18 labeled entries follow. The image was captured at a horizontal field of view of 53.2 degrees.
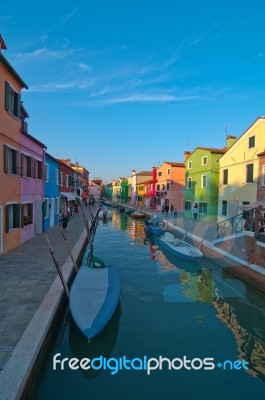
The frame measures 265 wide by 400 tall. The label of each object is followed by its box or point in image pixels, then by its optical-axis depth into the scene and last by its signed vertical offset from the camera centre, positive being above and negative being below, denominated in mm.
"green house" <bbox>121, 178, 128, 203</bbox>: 82438 +2031
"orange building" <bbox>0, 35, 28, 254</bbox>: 13000 +2227
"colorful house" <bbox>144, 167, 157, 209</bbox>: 50312 +1003
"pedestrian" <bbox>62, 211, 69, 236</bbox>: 20956 -2036
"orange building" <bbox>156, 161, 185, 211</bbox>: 41000 +2076
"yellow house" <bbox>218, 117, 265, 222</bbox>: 20547 +2344
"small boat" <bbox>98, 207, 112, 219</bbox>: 42406 -2907
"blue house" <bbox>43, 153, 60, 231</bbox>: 22631 +195
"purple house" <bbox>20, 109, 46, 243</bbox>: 16302 +739
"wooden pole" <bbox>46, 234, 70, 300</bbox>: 8733 -3136
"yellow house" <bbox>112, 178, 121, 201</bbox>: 96781 +2260
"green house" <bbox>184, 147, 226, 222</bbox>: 28391 +1693
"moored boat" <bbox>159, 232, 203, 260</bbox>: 16812 -3496
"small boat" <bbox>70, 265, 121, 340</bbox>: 7338 -3384
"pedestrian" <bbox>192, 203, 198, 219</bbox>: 31133 -1570
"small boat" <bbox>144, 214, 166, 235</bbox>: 26312 -3138
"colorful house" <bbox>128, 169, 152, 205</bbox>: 65275 +3695
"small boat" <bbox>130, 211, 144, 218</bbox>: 42844 -2913
